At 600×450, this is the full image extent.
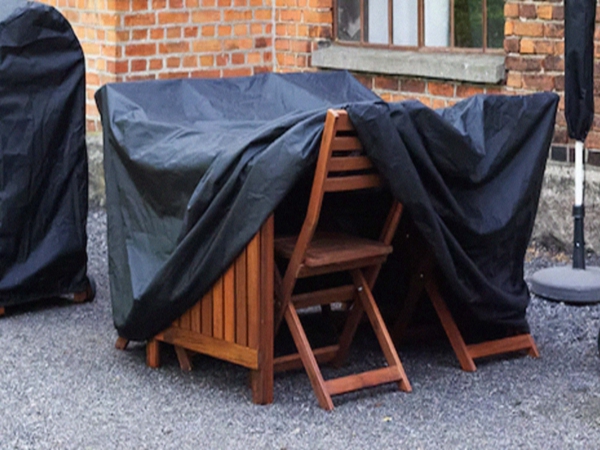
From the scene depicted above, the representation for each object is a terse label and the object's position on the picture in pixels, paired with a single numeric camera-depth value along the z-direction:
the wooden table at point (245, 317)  4.87
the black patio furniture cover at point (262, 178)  4.82
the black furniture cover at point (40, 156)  6.43
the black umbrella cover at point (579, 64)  6.54
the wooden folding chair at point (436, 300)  5.48
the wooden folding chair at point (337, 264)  4.77
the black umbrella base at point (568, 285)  6.64
